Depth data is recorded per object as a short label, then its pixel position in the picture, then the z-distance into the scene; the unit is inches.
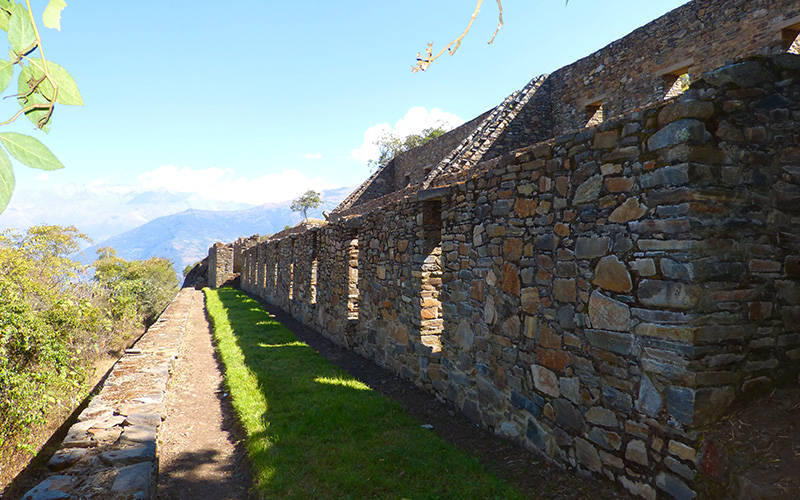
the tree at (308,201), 2443.3
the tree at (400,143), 1322.2
